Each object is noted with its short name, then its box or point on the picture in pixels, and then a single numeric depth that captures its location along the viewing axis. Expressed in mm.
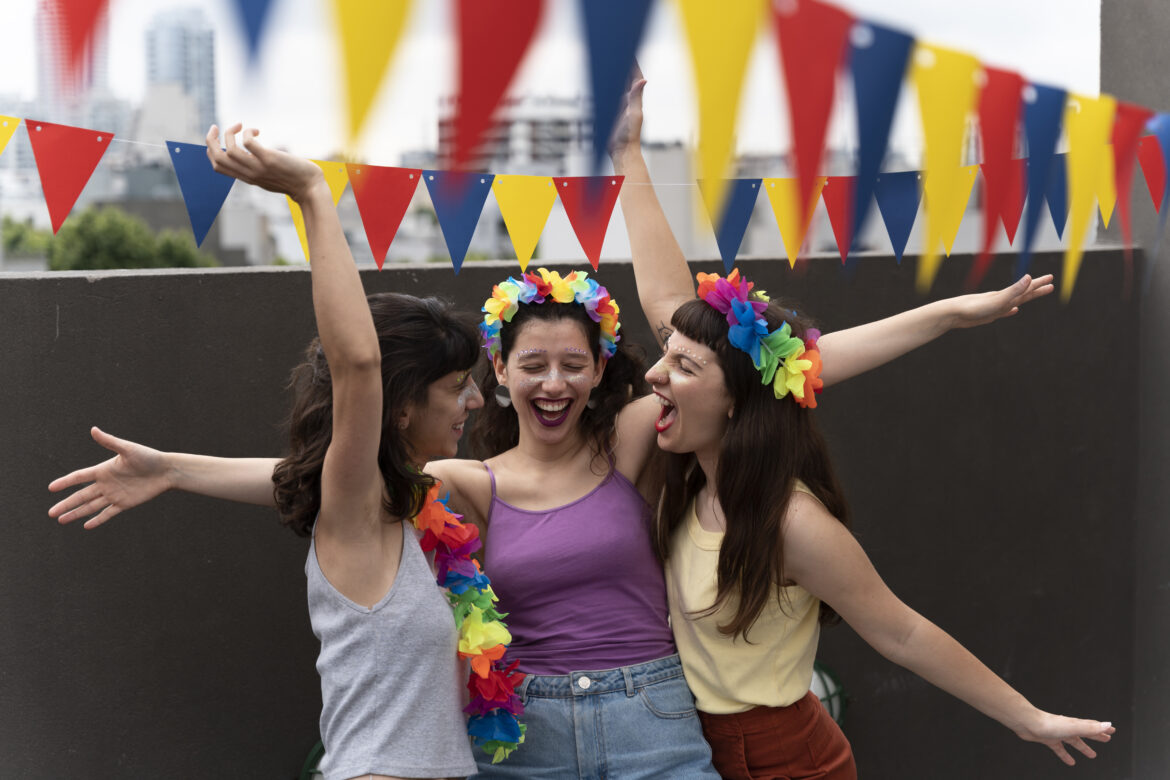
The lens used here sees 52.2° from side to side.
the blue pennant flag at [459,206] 2012
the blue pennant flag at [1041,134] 2332
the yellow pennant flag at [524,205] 2207
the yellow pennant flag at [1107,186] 2607
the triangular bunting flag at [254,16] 1497
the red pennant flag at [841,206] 2316
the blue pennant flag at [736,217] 2246
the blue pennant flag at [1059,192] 2492
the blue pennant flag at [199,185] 1948
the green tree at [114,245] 33469
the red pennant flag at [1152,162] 2779
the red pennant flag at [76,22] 1503
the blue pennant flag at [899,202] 2352
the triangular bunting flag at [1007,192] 2324
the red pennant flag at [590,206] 2160
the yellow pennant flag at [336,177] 2076
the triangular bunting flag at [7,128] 1806
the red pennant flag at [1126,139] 2604
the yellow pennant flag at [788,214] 2272
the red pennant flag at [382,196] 2082
